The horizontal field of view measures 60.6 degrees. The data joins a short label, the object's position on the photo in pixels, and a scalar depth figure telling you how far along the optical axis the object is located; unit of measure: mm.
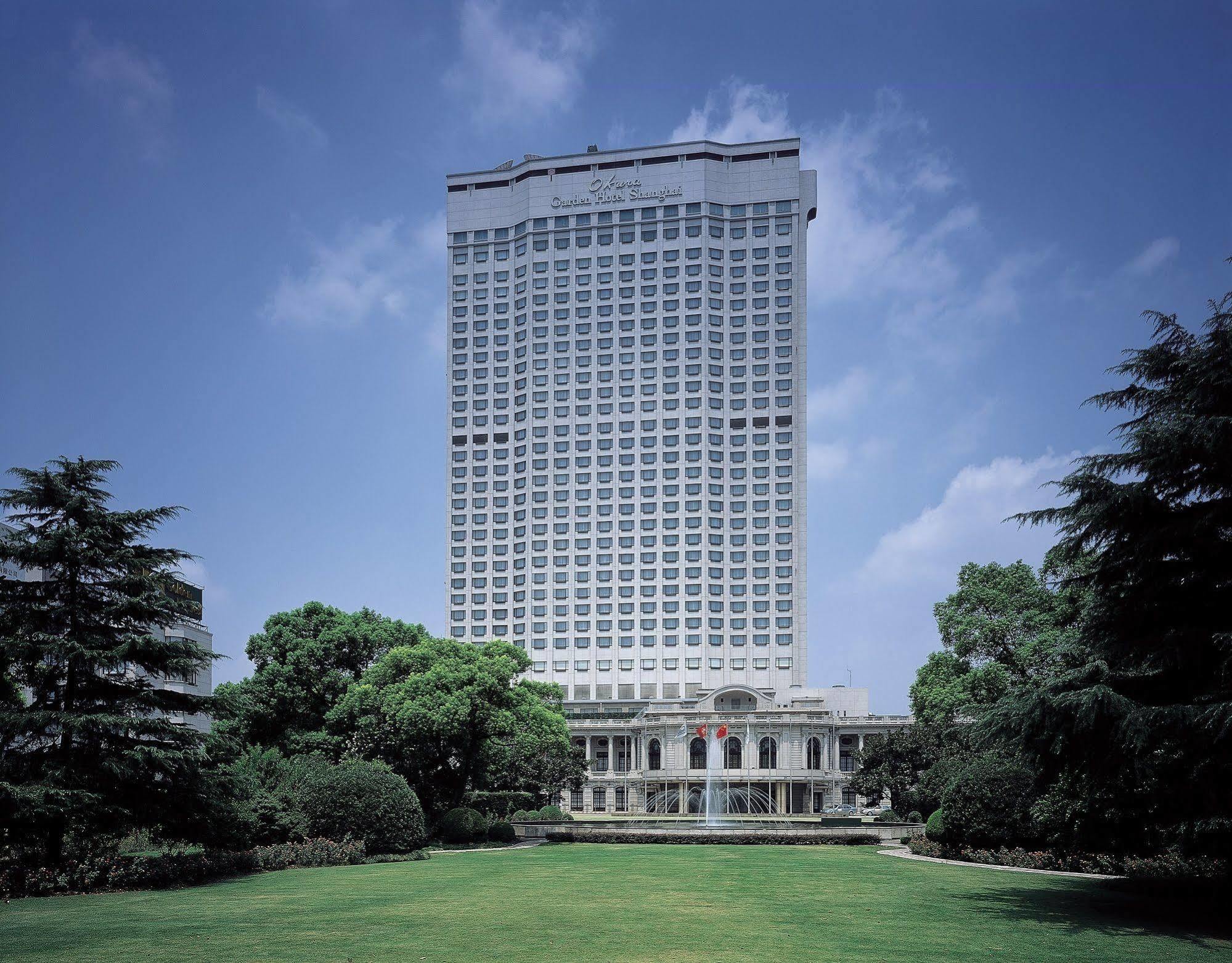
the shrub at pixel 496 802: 60981
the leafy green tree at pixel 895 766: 69500
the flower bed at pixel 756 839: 49531
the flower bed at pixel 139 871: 24844
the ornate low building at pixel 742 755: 107000
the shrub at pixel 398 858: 37375
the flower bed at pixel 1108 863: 26047
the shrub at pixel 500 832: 51219
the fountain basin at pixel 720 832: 50688
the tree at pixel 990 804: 33688
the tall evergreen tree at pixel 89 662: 26750
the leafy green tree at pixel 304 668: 57406
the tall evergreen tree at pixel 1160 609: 19797
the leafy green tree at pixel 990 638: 46312
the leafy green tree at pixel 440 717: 49969
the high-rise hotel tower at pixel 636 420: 136250
